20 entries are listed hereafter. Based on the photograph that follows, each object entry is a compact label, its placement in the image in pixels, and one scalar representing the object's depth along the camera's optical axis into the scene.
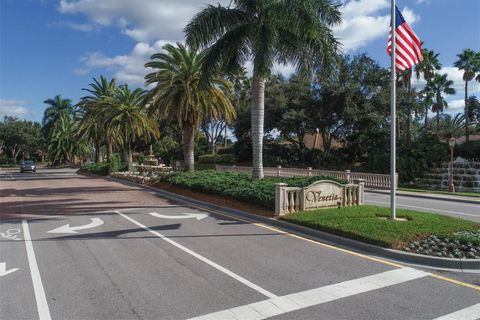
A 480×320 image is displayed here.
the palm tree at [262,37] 14.91
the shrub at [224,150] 55.06
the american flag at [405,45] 10.87
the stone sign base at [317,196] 12.02
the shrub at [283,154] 44.50
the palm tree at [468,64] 42.03
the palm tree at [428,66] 42.63
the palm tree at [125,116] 36.22
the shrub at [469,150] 30.41
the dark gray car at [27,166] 51.59
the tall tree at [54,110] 81.91
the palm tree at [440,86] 51.16
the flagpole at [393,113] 10.52
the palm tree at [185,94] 23.89
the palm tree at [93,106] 41.13
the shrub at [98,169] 38.09
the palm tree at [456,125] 65.44
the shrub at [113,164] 36.44
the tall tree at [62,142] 78.81
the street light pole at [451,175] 23.44
